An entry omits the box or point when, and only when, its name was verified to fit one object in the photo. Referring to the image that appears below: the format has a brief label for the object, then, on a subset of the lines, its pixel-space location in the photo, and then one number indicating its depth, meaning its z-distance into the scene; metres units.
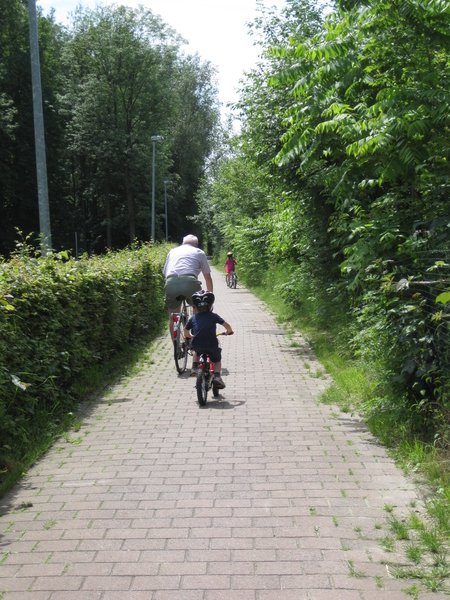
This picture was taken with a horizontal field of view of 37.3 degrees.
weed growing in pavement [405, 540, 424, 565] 3.79
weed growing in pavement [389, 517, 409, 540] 4.07
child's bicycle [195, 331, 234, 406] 7.44
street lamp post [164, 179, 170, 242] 55.82
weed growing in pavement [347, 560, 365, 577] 3.62
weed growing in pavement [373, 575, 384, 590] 3.50
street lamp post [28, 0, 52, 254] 10.75
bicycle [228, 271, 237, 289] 29.56
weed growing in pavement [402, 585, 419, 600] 3.41
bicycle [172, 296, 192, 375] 9.36
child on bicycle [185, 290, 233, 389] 7.64
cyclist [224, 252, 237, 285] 29.06
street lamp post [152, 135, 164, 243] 39.44
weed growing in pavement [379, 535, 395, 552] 3.92
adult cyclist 9.34
